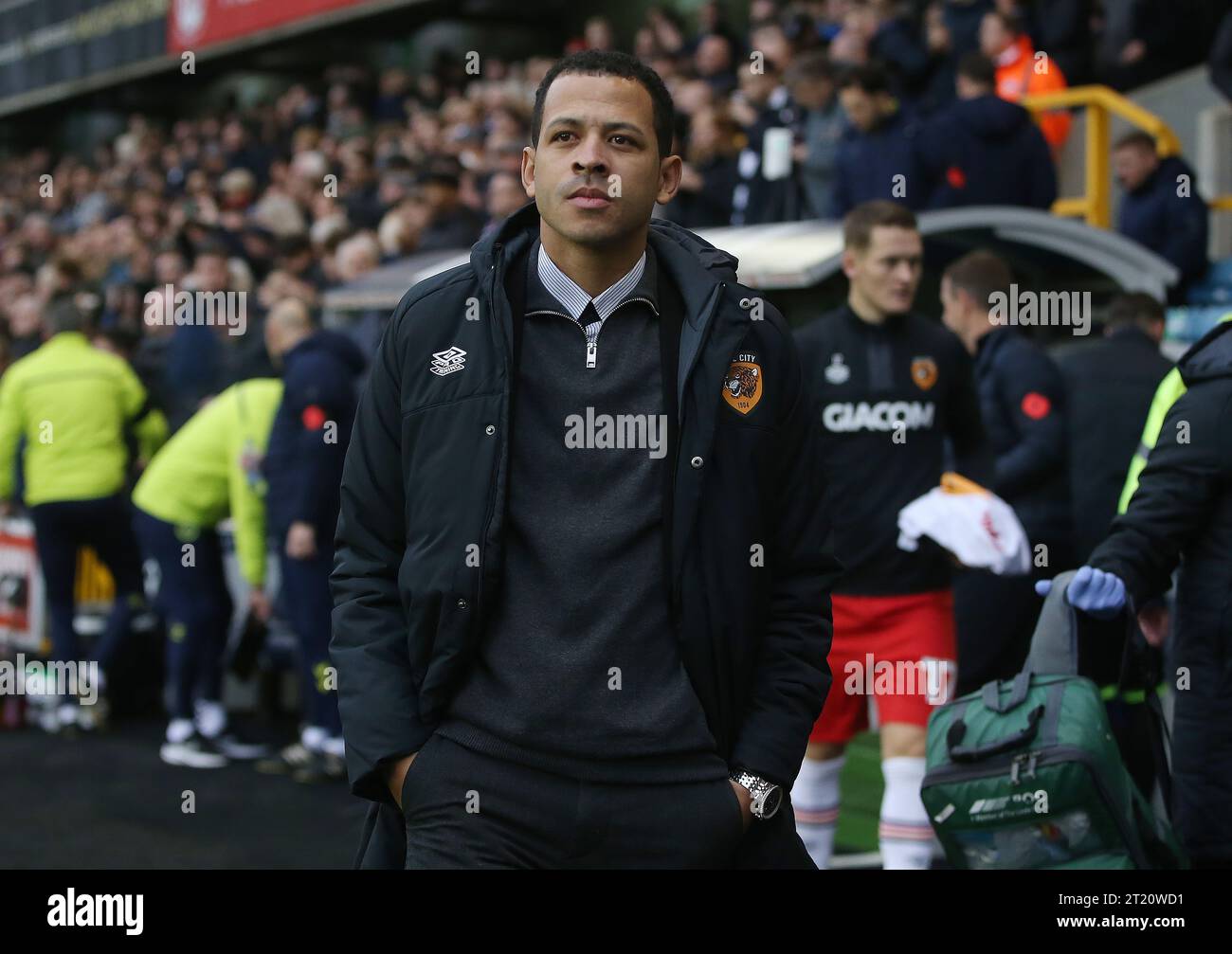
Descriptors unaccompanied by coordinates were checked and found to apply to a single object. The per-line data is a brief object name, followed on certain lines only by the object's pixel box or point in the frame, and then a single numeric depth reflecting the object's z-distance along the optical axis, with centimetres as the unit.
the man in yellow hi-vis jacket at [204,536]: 830
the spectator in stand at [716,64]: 1313
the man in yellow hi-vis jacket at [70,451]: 931
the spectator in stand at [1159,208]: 934
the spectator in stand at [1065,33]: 1117
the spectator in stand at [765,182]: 1005
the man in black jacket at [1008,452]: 616
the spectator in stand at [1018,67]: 1050
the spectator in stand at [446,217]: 1117
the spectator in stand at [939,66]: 1127
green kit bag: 374
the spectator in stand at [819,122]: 958
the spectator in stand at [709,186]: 1038
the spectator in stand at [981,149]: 873
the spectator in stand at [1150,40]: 1147
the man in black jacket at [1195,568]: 378
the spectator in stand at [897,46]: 1141
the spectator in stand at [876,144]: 884
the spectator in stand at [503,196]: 1062
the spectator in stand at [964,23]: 1150
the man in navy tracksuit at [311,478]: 778
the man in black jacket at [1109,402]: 646
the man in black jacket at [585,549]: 284
